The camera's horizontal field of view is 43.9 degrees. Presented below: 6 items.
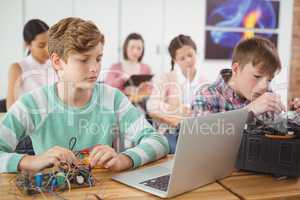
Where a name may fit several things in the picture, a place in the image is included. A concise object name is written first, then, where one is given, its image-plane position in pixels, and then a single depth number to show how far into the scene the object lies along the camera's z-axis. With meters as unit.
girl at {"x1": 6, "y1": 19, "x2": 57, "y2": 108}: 2.04
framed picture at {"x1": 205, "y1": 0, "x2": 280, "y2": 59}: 4.59
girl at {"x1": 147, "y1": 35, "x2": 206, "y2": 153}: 2.09
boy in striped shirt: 1.17
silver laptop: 0.89
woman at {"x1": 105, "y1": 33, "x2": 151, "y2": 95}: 3.91
